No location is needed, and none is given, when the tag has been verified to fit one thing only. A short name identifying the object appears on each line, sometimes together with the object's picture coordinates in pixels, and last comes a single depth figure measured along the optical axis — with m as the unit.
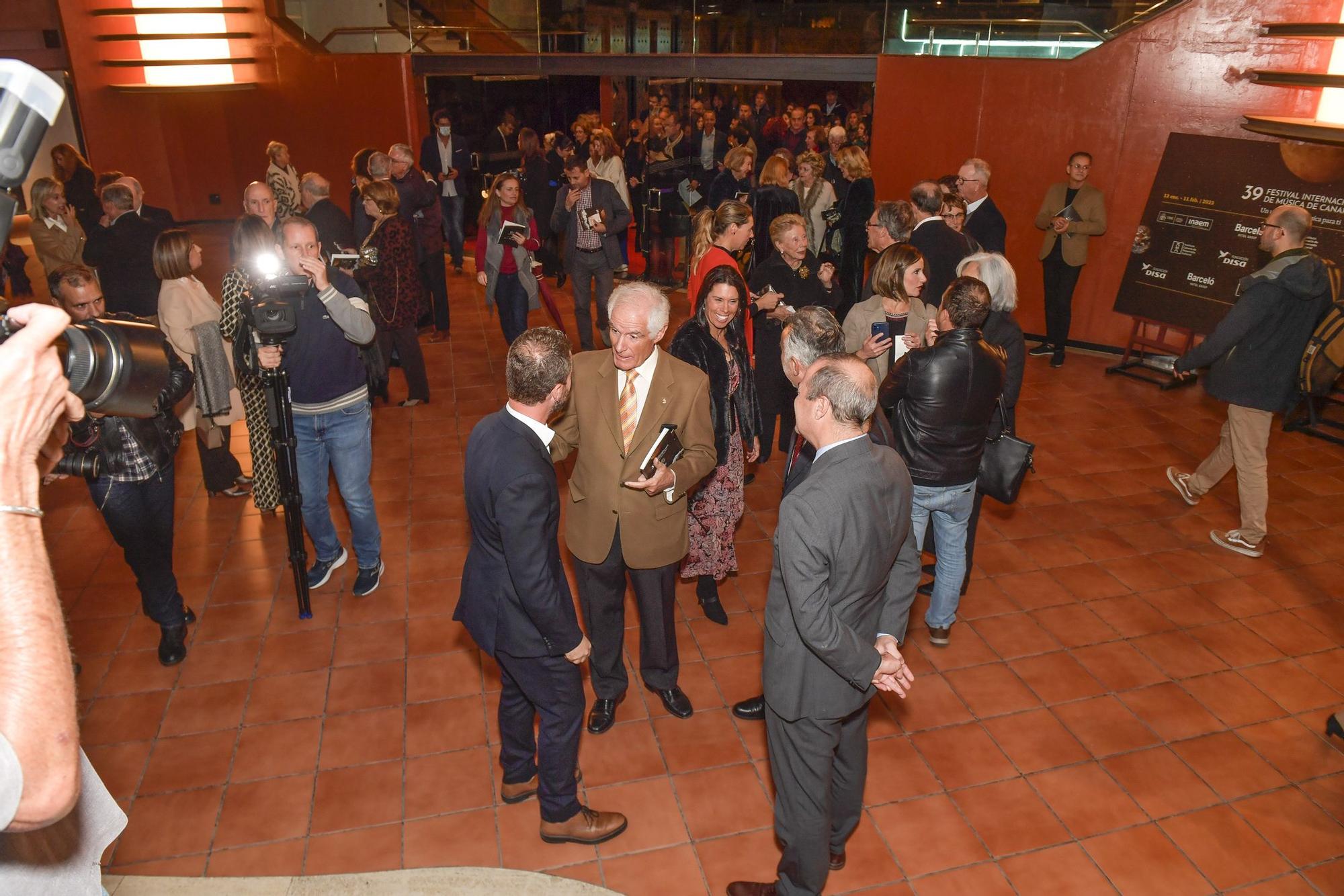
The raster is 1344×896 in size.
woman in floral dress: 4.14
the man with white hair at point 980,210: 6.99
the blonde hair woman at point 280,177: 9.12
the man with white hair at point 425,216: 8.12
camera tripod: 4.01
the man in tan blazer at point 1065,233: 7.93
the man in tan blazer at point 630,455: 3.29
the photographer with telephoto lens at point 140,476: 3.67
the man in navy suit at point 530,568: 2.65
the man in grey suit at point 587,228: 7.59
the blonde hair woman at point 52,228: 6.99
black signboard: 6.89
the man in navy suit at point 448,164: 10.59
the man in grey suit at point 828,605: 2.45
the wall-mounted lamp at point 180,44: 12.86
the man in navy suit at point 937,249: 5.77
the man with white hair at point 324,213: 7.00
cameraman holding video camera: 4.15
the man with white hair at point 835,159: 8.66
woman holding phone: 4.56
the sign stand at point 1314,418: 6.80
